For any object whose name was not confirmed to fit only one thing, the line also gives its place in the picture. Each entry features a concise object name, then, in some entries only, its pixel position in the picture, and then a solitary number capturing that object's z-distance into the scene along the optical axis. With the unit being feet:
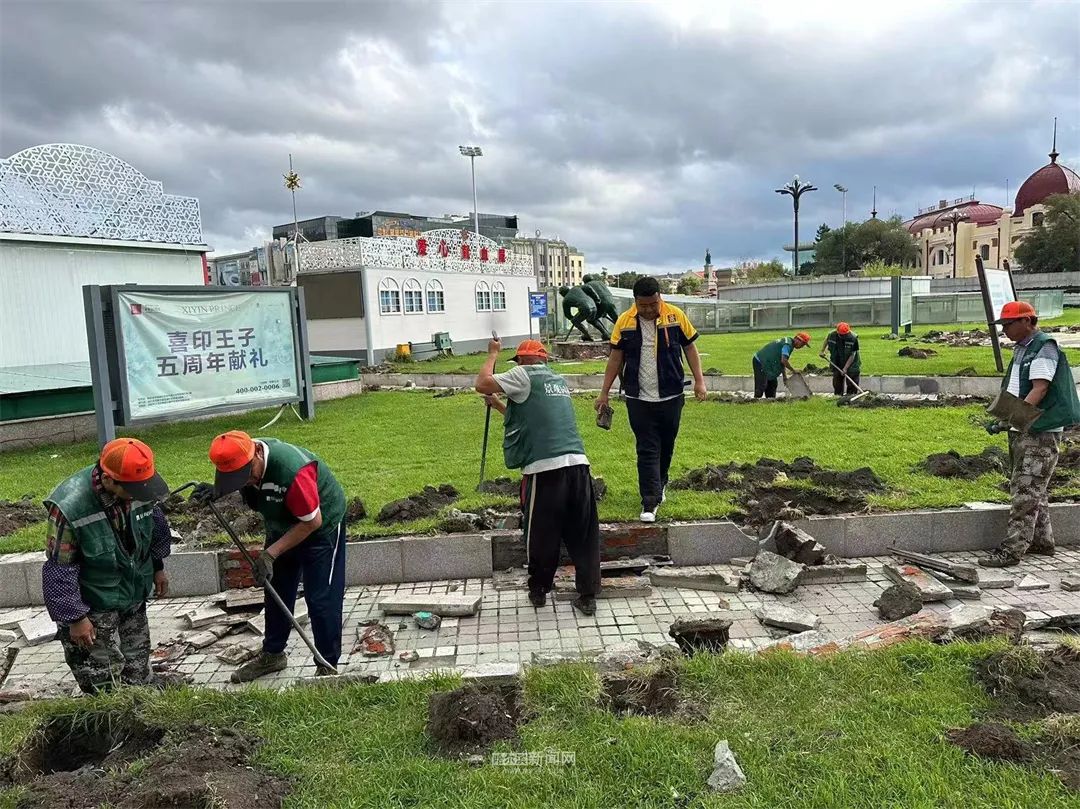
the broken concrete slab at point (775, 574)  15.86
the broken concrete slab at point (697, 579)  16.38
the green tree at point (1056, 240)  169.27
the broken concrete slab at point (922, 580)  15.16
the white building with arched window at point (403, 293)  79.05
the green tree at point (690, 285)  264.42
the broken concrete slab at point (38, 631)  15.24
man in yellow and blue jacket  18.58
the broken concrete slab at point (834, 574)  16.42
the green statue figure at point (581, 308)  73.67
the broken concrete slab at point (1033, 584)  15.46
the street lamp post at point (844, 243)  212.23
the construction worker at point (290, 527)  11.19
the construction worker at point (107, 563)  11.09
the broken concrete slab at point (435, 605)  15.44
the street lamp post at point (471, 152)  124.06
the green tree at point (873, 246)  211.41
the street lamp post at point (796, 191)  164.35
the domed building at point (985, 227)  199.31
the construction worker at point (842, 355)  40.70
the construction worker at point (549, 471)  14.65
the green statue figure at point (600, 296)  74.28
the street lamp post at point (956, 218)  220.19
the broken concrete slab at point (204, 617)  15.74
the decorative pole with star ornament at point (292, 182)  127.65
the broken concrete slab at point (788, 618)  14.05
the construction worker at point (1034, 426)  16.42
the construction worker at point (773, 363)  39.70
